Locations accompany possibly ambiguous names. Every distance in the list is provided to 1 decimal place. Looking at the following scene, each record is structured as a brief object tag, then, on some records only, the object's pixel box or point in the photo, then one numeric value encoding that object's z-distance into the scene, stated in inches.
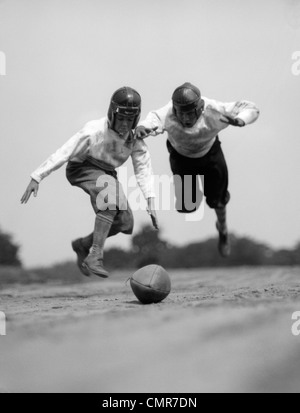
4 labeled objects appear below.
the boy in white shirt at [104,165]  289.0
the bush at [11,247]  462.2
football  263.6
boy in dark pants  288.7
